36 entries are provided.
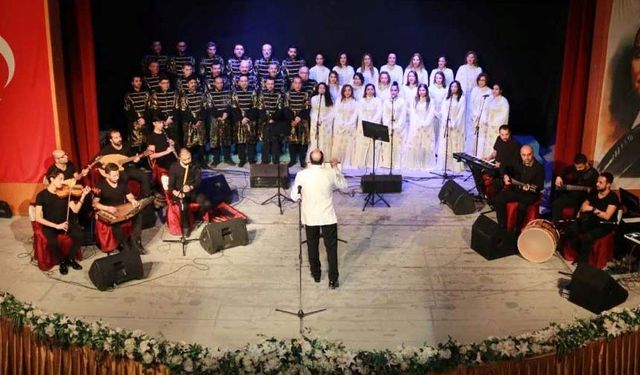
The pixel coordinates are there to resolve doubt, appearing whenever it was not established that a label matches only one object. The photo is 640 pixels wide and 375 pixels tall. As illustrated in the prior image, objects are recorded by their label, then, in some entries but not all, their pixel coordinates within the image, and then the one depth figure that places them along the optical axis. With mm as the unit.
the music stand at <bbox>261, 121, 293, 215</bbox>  12055
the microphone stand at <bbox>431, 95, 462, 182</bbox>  13703
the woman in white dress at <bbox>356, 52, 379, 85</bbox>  13945
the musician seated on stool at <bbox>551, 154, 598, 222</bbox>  10352
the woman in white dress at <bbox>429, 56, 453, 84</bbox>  13812
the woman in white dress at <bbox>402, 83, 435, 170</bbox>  13680
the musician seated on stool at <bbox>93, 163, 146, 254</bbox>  9938
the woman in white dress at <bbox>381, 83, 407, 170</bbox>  13656
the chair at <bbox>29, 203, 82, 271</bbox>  9539
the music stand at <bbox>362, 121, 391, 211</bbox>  11523
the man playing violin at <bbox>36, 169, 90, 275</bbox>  9492
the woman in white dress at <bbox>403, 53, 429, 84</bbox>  13844
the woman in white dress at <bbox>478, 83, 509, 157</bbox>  13414
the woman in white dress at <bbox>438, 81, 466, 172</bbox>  13602
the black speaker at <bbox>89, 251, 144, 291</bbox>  8977
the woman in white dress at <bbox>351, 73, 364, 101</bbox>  13719
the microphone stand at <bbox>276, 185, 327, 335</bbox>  8312
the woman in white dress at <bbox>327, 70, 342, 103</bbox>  13812
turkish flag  10930
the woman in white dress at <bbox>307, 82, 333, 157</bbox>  13625
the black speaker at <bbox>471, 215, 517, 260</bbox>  9930
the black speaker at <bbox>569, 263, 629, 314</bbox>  8469
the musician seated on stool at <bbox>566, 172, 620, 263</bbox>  9492
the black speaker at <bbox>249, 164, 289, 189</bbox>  12656
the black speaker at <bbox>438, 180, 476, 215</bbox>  11695
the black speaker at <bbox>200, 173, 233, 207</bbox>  11188
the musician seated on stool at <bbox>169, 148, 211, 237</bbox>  10562
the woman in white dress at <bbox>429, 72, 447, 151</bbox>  13695
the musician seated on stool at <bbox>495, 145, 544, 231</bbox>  10492
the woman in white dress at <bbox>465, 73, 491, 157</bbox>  13531
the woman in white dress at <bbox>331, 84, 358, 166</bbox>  13695
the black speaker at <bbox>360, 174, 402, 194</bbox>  12367
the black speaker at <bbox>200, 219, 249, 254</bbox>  10062
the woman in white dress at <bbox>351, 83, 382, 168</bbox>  13648
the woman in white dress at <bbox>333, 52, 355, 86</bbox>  14070
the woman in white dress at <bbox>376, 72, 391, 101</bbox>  13750
